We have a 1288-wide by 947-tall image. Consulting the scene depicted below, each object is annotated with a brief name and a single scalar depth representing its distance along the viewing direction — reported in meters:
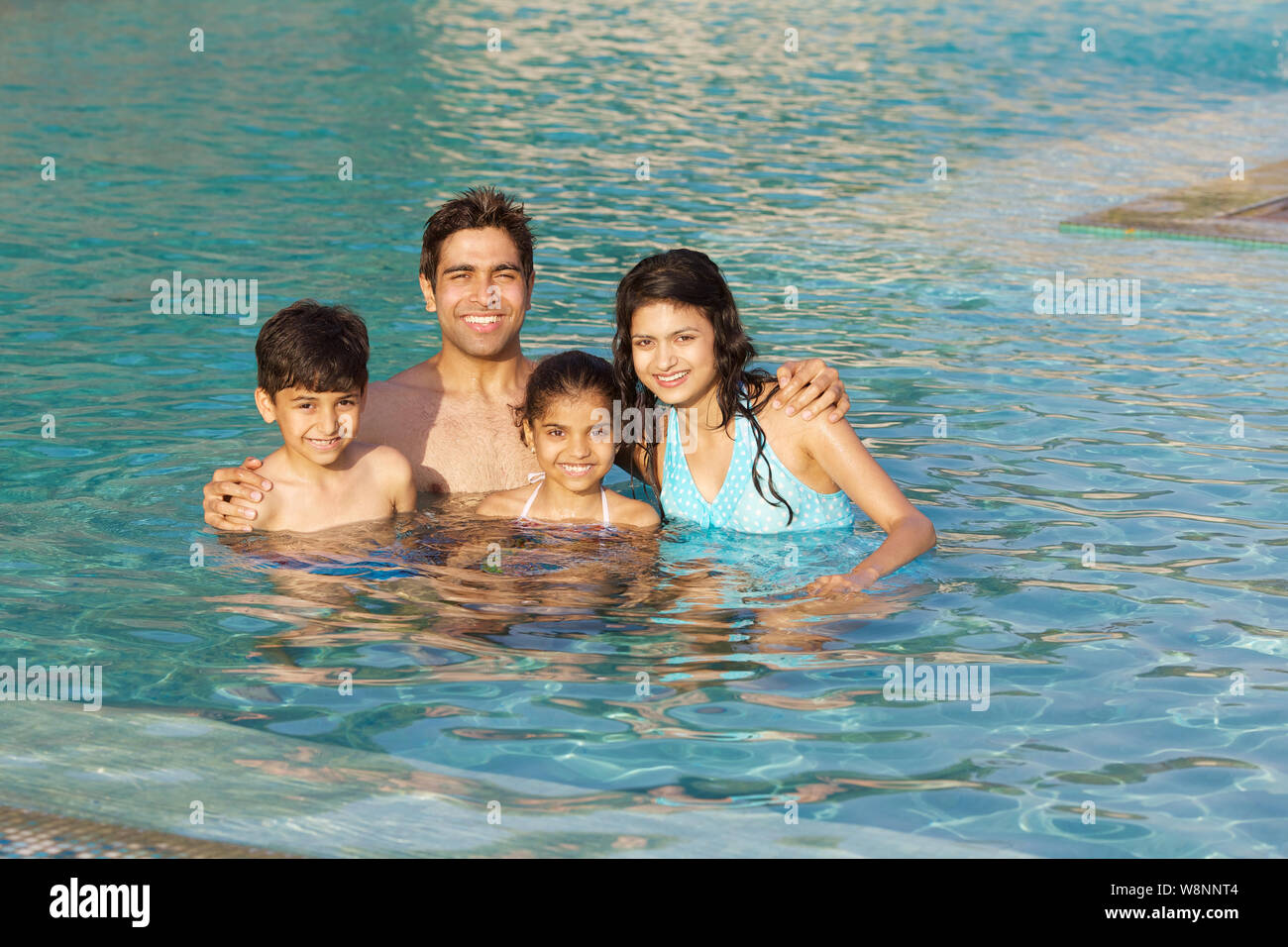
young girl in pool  5.04
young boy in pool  4.79
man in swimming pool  5.43
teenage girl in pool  4.84
